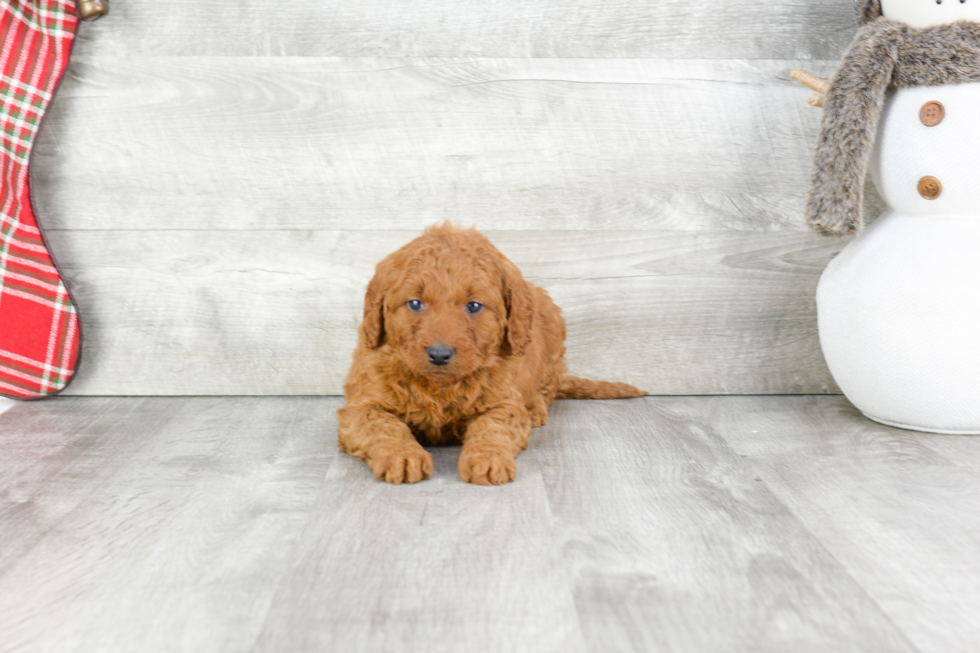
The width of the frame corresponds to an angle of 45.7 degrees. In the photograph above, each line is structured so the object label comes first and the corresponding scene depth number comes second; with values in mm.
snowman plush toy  983
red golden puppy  922
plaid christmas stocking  1087
